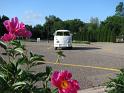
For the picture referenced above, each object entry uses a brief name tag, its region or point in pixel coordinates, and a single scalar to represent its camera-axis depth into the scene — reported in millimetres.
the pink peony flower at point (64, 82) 845
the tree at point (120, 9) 45705
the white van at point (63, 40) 11024
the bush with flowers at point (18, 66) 1029
